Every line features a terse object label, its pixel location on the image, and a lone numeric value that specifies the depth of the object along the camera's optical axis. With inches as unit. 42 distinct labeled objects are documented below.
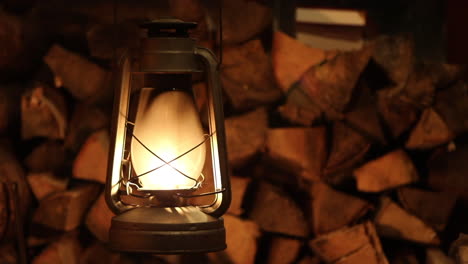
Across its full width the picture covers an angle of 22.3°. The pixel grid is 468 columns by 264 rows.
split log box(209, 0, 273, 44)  71.1
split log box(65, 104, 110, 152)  71.8
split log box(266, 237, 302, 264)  70.6
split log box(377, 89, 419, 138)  71.3
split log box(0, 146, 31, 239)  70.4
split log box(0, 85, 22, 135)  72.7
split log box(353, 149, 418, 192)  70.1
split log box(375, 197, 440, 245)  69.5
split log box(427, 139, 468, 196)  70.6
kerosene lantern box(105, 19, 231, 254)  55.8
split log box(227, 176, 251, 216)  70.3
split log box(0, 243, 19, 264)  71.1
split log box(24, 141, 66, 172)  72.4
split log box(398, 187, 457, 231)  69.8
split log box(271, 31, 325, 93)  72.0
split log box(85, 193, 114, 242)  70.8
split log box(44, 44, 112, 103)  71.6
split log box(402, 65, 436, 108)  72.2
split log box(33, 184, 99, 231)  70.5
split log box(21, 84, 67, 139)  71.4
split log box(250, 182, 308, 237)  70.2
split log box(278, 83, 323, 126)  70.9
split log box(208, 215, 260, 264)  70.0
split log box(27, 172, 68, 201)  71.6
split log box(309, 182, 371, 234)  70.0
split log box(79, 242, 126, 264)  71.1
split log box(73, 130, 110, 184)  70.8
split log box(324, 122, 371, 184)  70.4
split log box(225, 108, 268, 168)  70.3
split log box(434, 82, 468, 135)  71.3
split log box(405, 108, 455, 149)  70.9
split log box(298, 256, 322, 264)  70.8
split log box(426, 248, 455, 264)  69.4
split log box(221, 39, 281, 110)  70.8
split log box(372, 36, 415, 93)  72.8
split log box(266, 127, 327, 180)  70.0
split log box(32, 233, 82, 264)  71.0
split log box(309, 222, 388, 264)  69.2
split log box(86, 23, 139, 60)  70.8
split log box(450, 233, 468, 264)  67.9
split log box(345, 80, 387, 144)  70.6
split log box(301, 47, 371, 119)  71.1
